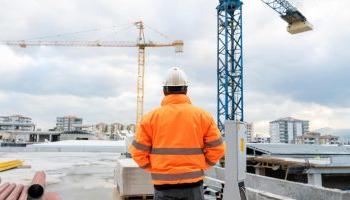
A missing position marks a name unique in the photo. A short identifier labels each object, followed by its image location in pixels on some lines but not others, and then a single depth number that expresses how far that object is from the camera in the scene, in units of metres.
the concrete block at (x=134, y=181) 5.91
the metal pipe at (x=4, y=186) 7.06
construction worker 2.88
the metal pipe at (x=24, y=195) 5.92
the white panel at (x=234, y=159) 4.97
